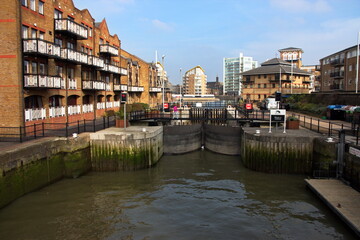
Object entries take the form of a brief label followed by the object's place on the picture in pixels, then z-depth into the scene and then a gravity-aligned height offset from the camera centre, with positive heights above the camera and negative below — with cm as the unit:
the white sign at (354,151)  1561 -260
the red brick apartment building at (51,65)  2092 +350
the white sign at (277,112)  2276 -66
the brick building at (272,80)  6794 +557
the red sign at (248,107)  3137 -39
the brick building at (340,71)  5422 +677
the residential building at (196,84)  18012 +1233
